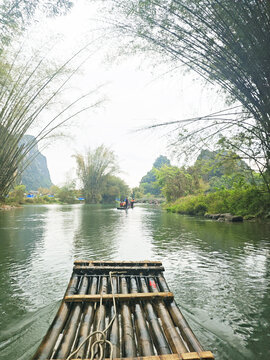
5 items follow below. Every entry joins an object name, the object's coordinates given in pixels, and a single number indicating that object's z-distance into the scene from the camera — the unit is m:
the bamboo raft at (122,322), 1.24
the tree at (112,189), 38.06
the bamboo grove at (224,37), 2.85
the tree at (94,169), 32.69
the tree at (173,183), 20.31
